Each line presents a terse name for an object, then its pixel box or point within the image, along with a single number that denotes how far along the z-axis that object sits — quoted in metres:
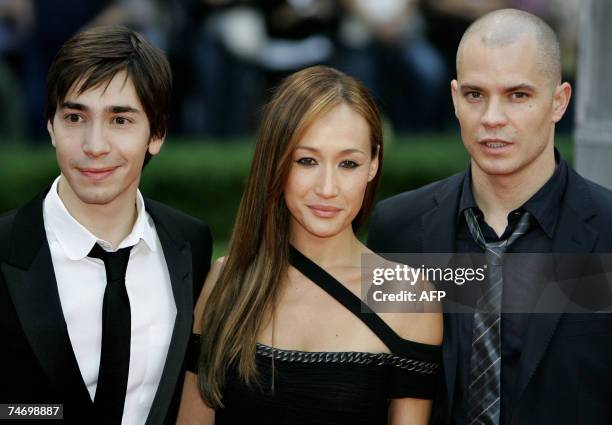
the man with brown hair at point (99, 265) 8.07
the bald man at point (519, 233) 8.50
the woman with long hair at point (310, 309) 8.45
